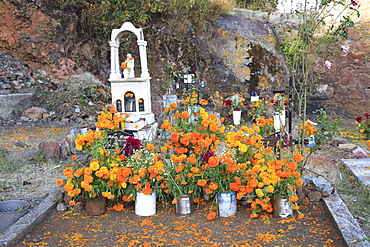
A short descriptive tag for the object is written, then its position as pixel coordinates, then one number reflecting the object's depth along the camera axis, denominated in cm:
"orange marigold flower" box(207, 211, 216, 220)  267
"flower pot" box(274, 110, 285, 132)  659
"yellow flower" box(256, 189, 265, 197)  259
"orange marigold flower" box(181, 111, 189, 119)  323
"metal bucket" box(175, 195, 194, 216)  283
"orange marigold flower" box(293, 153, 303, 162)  266
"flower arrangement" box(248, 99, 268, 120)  791
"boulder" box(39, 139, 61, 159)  506
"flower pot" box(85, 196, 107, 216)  289
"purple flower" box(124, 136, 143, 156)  304
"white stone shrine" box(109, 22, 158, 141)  632
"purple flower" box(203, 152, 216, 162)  278
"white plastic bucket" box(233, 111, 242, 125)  800
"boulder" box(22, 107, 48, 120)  830
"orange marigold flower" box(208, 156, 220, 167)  263
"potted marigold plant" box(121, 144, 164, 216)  280
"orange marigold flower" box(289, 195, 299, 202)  259
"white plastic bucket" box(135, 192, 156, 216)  285
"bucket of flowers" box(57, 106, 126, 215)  275
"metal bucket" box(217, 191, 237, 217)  277
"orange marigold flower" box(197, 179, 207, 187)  270
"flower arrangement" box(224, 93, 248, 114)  805
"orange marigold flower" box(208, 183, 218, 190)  273
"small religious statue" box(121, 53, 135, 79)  642
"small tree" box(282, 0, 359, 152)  312
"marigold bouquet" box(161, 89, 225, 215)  283
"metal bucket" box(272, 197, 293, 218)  272
